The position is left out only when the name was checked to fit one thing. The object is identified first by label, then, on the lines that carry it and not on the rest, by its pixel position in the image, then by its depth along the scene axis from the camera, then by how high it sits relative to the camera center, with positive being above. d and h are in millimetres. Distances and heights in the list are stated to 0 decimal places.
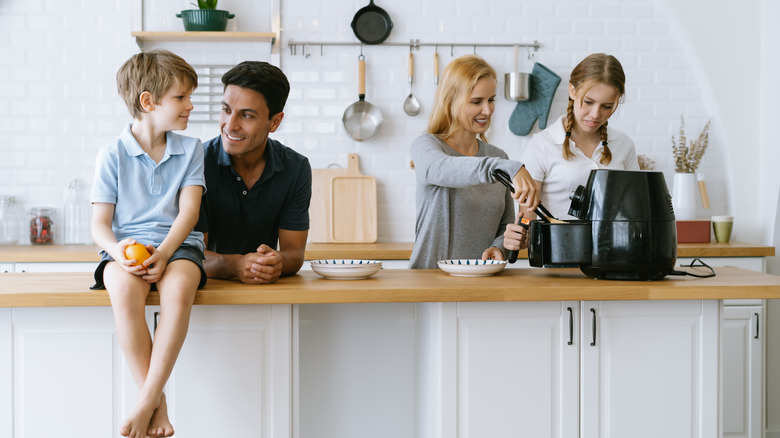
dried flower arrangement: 4074 +334
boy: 1812 +53
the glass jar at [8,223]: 3898 -80
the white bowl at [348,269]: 2131 -181
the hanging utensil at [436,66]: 4094 +824
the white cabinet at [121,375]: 1909 -452
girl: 2531 +260
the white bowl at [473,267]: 2223 -182
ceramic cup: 3922 -93
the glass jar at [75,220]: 3973 -63
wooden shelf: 3863 +947
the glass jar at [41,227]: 3900 -101
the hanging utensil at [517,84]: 4066 +717
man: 2121 +67
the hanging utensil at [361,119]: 4094 +518
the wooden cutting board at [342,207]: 4012 +13
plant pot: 3861 +1031
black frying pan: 4078 +1056
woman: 2430 +84
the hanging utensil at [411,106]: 4113 +598
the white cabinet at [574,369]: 2029 -459
